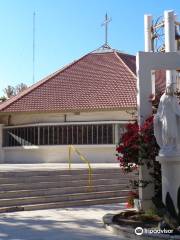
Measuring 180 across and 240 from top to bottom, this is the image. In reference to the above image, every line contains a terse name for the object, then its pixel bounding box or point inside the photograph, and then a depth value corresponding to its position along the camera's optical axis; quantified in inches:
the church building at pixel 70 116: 673.9
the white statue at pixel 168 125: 287.4
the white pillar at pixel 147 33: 494.5
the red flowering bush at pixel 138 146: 321.7
